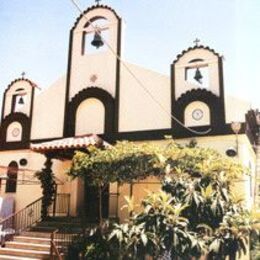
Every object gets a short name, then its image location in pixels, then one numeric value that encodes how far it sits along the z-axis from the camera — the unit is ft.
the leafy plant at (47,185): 48.99
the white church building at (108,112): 48.19
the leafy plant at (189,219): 27.07
